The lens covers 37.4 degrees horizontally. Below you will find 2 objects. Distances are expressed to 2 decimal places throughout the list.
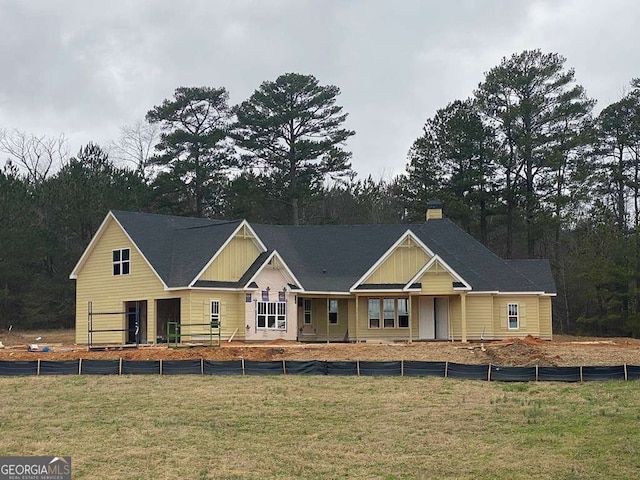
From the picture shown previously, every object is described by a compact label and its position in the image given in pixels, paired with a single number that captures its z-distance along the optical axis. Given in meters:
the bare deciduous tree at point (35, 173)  73.81
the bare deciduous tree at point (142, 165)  71.45
